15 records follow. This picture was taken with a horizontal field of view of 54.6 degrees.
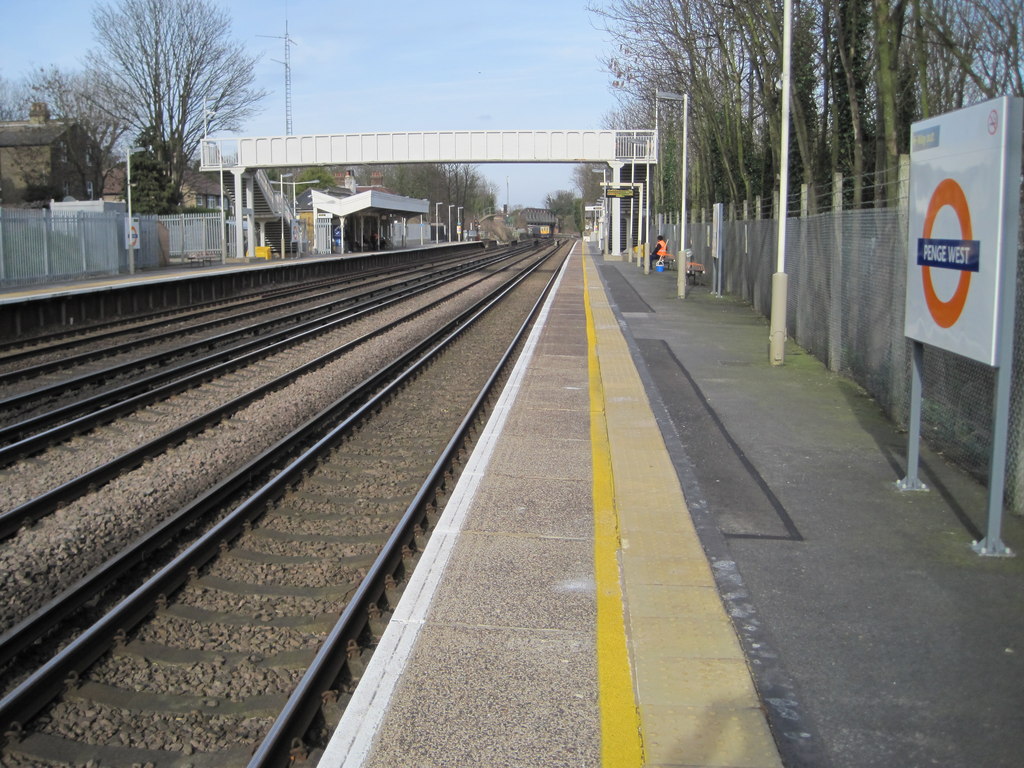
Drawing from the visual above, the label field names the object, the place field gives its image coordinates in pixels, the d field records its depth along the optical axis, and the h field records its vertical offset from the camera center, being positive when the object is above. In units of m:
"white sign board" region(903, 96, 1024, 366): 5.29 +0.24
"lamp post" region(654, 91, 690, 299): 25.56 +0.13
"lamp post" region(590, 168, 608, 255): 69.75 +4.74
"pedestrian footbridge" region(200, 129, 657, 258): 52.97 +6.38
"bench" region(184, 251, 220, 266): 45.72 +0.46
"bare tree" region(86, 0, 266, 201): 60.94 +11.19
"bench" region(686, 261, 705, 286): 30.95 -0.07
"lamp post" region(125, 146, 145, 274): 33.31 +0.96
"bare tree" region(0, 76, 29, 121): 76.62 +12.14
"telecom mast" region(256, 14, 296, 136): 83.38 +14.91
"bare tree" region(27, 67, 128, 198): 63.66 +9.78
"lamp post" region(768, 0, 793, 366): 13.28 +0.14
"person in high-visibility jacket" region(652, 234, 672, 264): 38.53 +0.69
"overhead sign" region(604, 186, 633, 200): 53.05 +4.08
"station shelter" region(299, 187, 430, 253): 64.50 +3.71
